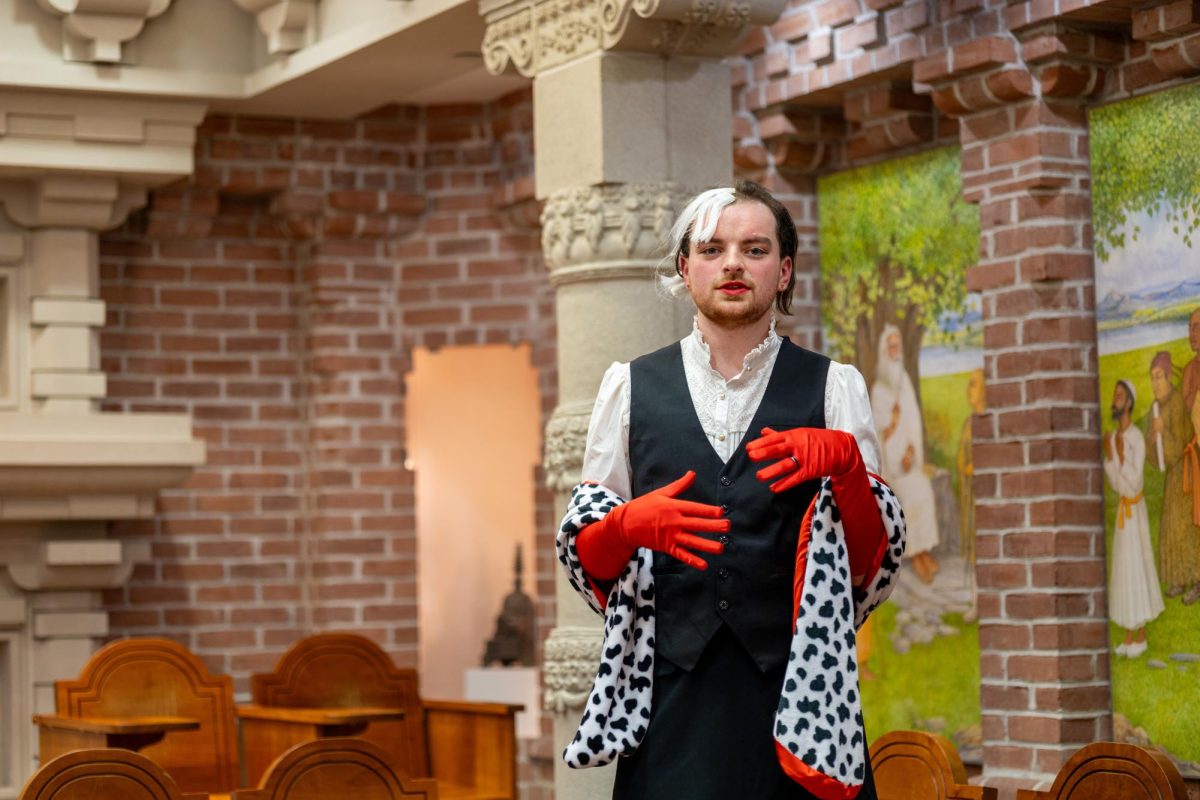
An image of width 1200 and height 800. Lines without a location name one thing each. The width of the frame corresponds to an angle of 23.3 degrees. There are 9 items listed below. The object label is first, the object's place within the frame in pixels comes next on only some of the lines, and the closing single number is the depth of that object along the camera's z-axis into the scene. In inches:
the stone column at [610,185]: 301.4
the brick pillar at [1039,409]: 324.7
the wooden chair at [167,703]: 367.4
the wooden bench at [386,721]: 373.9
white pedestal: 472.9
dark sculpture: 489.8
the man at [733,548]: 166.8
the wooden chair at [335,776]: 268.9
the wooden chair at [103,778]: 262.4
